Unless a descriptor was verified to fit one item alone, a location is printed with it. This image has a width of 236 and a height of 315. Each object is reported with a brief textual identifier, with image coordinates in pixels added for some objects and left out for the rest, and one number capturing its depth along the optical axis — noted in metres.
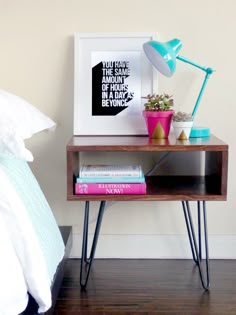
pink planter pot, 1.85
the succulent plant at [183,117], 1.84
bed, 1.12
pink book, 1.75
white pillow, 1.27
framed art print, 2.04
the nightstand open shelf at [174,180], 1.72
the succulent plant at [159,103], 1.87
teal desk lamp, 1.79
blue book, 1.75
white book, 1.76
